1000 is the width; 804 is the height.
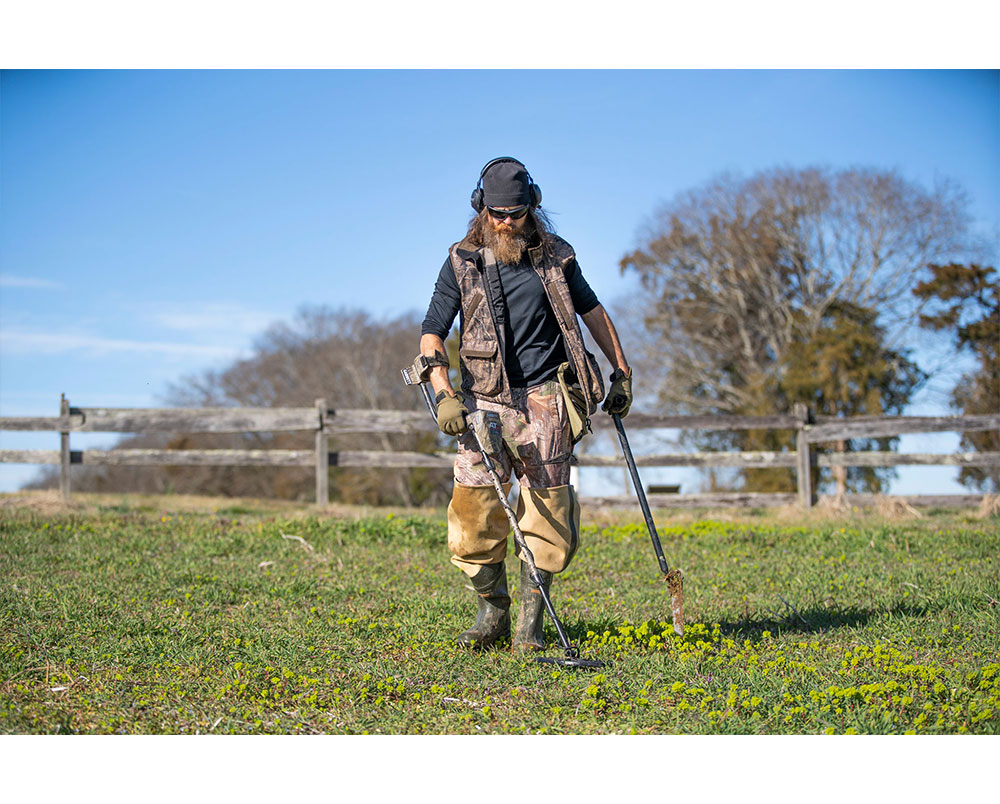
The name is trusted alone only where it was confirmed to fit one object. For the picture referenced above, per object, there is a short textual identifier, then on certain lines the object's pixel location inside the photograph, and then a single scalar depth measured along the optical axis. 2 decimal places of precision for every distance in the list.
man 4.64
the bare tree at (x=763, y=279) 25.95
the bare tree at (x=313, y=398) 28.80
